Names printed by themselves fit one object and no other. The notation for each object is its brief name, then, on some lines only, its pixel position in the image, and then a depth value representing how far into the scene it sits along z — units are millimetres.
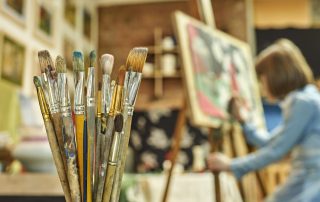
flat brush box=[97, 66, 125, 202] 770
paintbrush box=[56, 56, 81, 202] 762
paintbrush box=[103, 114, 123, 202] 769
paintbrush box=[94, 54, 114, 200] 791
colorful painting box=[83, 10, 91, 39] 4482
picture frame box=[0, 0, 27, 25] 2972
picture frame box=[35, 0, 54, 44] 3482
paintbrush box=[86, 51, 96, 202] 766
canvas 2115
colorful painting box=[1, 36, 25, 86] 2992
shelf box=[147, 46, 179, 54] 4438
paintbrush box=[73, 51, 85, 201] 774
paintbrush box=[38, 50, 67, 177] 780
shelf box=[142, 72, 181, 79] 4434
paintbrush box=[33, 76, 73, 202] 778
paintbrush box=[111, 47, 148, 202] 805
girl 1812
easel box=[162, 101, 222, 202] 1810
